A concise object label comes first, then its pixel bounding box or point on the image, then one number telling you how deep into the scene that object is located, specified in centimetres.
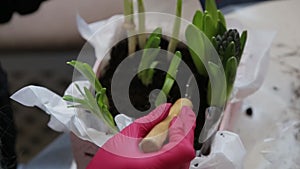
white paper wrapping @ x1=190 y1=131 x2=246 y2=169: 94
